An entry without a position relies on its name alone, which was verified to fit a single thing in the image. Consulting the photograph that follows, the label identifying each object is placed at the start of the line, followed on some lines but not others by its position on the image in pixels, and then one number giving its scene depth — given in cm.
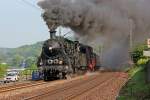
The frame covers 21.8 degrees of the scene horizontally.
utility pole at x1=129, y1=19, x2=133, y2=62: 5263
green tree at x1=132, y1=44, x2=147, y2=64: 7212
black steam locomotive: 3631
